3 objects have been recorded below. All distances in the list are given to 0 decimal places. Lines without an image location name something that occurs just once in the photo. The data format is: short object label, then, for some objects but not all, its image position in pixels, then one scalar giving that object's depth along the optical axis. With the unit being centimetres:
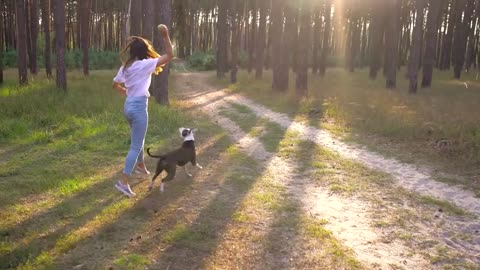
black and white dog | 617
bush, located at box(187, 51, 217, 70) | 4447
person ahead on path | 539
